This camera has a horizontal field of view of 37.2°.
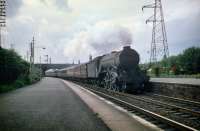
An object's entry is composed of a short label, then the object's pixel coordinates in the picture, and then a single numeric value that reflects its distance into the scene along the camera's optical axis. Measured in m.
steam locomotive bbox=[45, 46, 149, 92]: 23.28
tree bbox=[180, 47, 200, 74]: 51.17
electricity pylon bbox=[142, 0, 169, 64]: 41.34
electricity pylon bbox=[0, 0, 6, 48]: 34.35
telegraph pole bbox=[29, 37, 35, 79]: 52.00
